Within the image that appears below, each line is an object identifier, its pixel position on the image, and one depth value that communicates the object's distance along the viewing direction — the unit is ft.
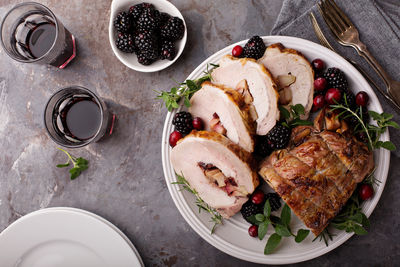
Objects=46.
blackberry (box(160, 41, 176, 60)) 3.34
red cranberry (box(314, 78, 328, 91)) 3.21
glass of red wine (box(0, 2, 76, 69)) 3.39
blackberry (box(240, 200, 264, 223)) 3.23
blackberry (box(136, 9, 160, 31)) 3.31
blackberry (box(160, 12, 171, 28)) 3.40
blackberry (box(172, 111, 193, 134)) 3.26
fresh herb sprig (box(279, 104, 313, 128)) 3.18
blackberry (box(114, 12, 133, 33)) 3.35
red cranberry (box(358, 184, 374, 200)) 3.18
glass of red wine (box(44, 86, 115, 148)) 3.38
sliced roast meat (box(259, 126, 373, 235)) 3.10
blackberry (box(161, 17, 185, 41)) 3.33
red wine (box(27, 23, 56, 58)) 3.46
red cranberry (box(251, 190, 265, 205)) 3.23
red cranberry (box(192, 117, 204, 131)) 3.28
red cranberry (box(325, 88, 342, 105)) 3.17
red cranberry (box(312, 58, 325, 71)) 3.23
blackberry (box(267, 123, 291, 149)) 3.14
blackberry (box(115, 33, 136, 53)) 3.36
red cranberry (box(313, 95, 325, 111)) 3.22
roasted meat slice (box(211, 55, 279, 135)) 3.18
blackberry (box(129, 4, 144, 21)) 3.36
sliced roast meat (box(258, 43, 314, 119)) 3.22
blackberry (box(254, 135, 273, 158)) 3.22
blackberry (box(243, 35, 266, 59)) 3.23
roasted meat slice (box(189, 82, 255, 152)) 3.19
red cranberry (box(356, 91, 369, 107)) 3.17
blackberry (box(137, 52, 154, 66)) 3.35
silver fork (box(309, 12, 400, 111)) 3.30
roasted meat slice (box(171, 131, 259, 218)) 3.19
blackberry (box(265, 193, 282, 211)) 3.22
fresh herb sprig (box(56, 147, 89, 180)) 3.47
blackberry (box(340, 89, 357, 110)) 3.18
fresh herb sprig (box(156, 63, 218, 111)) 3.26
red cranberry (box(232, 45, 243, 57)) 3.27
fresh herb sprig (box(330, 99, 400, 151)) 3.12
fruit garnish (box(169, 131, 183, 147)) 3.29
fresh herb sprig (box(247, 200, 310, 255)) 3.15
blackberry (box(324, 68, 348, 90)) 3.19
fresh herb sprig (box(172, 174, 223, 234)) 3.27
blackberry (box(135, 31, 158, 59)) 3.30
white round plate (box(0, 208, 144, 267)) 3.38
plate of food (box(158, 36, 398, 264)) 3.11
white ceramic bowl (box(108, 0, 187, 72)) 3.38
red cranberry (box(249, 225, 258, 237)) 3.26
